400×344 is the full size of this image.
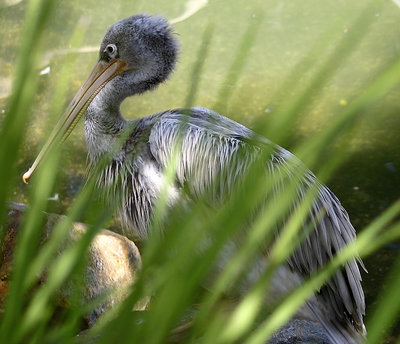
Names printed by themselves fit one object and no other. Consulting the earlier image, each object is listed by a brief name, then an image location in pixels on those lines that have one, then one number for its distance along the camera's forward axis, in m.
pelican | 4.74
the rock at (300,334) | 4.92
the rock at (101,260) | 5.19
